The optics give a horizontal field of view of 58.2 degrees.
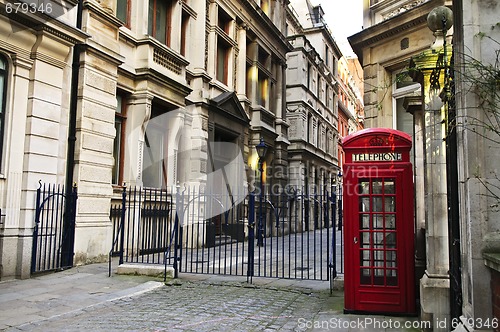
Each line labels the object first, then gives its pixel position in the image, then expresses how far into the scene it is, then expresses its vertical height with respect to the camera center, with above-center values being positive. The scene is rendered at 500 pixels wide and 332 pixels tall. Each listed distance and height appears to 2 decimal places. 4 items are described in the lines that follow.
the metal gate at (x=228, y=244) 9.25 -0.80
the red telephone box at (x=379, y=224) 6.39 -0.05
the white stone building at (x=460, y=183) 3.93 +0.39
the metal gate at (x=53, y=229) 9.81 -0.28
